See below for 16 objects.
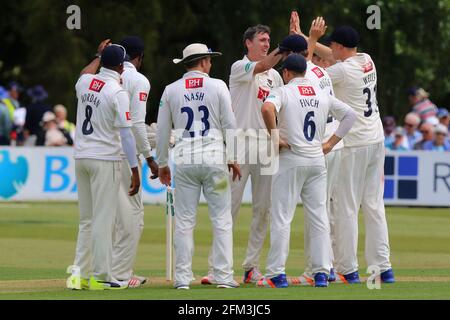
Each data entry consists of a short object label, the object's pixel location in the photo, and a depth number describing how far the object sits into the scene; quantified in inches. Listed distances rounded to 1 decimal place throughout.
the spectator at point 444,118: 1366.9
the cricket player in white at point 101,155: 589.6
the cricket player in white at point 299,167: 587.8
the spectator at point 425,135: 1248.2
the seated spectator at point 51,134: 1243.8
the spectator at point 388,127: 1332.4
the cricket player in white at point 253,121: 631.8
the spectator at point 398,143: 1257.4
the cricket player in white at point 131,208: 615.2
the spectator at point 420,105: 1380.4
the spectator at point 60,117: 1292.7
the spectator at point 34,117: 1301.7
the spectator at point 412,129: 1293.9
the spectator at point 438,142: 1235.9
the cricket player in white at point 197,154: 588.4
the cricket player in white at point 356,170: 625.3
